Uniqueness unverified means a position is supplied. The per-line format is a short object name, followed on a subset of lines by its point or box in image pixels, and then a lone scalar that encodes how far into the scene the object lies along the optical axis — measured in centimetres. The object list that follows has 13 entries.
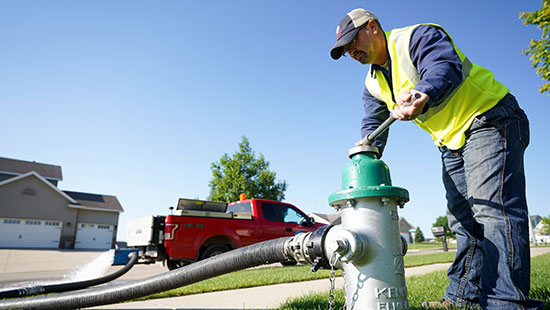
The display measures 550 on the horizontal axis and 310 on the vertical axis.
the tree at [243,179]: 2369
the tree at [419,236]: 6282
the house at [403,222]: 5247
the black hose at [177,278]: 136
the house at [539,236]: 7075
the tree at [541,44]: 744
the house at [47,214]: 2572
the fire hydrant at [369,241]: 97
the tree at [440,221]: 7222
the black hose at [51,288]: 280
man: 150
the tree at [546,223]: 5028
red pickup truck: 693
